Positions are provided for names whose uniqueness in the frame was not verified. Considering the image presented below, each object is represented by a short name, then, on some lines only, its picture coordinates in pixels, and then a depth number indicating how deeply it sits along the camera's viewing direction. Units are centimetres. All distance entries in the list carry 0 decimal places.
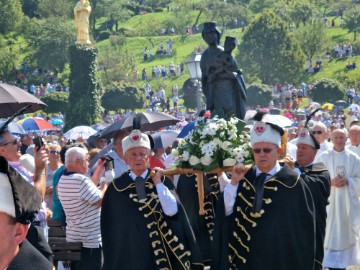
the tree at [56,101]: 5903
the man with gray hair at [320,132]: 1423
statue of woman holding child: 1340
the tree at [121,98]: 6519
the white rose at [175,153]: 1055
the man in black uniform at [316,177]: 997
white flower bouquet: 1016
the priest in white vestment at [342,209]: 1330
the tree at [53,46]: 8838
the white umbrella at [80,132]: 2508
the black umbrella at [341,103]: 5967
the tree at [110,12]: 11362
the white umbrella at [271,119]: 880
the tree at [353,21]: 9569
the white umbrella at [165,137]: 1636
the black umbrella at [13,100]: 980
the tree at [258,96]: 6331
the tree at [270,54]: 7775
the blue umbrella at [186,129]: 1271
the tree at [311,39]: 8738
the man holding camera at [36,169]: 847
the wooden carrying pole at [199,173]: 995
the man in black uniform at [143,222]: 895
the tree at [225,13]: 11056
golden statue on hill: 5225
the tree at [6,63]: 8325
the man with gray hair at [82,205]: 995
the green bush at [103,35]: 11012
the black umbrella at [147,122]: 1517
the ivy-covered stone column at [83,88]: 5150
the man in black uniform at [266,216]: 848
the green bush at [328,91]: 6378
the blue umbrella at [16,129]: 1829
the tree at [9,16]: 10444
